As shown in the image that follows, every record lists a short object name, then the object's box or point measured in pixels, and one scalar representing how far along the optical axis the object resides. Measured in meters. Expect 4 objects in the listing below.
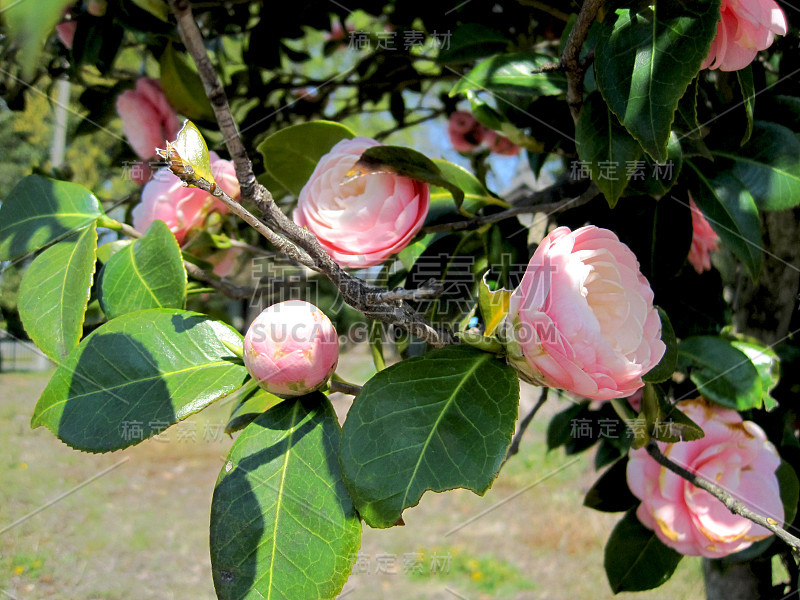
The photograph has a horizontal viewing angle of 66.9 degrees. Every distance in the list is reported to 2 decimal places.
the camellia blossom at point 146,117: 0.85
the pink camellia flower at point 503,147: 1.18
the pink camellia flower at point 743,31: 0.43
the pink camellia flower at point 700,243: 0.73
